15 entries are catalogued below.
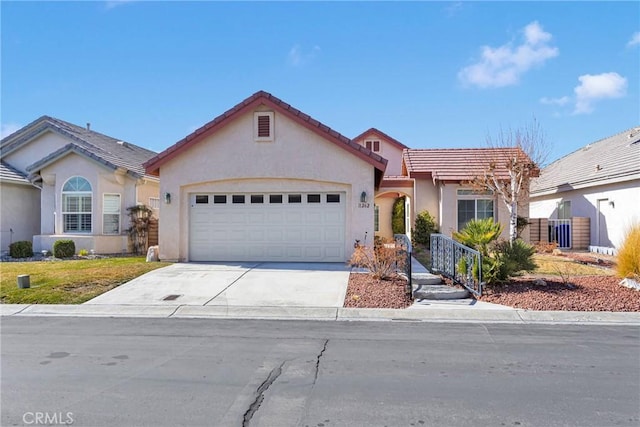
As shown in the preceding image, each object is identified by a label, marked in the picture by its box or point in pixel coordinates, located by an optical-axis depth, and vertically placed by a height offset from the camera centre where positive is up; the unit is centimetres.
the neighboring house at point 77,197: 1712 +95
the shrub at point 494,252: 997 -82
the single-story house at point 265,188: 1395 +105
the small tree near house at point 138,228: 1766 -34
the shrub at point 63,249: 1630 -111
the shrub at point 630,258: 992 -94
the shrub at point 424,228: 1920 -42
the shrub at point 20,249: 1664 -115
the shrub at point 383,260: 1106 -109
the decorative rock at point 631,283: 968 -153
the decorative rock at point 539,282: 1010 -155
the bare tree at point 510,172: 1533 +179
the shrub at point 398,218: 2516 +5
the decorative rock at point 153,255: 1462 -122
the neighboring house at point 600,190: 1639 +131
